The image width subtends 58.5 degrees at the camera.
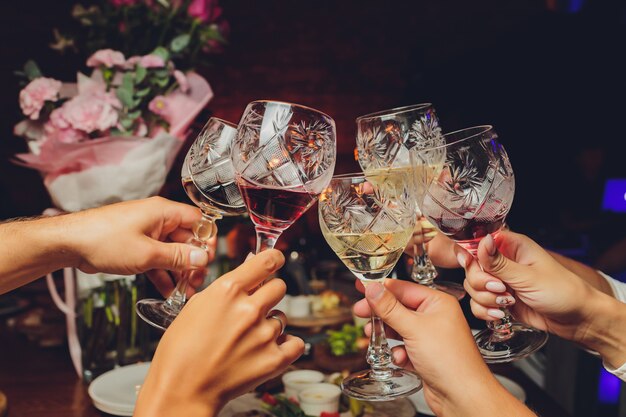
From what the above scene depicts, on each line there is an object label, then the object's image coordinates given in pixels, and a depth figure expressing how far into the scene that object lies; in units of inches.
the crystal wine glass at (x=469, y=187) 41.9
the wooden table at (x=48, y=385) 60.6
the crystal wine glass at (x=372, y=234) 41.6
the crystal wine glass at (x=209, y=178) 46.2
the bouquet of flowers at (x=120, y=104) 67.4
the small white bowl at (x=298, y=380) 61.9
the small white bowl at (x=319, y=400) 57.1
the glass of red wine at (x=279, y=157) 39.2
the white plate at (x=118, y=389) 57.3
